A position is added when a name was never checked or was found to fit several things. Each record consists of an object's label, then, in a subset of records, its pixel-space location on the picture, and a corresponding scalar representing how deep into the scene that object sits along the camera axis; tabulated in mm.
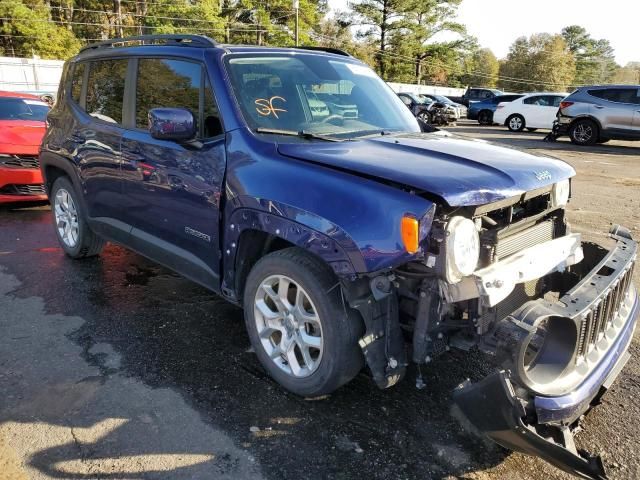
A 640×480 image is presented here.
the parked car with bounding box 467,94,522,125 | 27188
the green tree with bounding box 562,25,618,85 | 90806
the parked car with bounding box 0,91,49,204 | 7070
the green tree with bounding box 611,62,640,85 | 100331
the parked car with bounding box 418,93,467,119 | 25767
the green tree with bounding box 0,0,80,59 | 43125
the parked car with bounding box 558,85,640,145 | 15508
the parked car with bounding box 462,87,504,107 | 29050
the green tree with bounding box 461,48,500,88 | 69156
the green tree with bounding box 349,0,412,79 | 55375
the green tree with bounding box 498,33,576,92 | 74562
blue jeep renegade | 2348
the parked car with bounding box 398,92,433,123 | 24750
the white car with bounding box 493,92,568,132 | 21516
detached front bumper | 2107
